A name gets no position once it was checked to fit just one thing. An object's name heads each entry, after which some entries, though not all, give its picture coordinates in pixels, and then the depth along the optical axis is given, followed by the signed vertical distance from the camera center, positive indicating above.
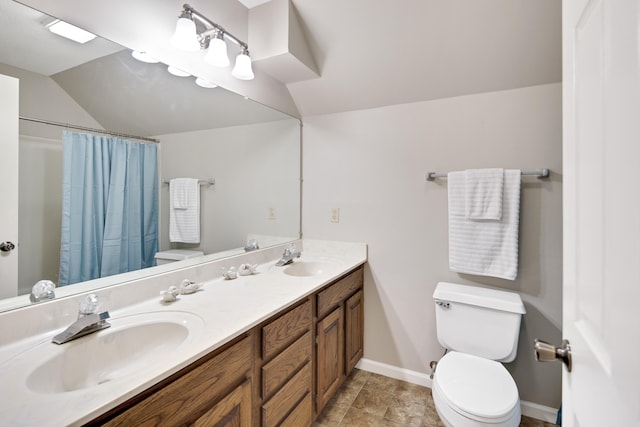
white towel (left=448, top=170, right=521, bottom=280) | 1.68 -0.12
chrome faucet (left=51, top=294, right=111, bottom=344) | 0.91 -0.35
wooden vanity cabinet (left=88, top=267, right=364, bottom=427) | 0.79 -0.58
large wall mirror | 0.99 +0.39
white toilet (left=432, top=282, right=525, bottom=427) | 1.22 -0.74
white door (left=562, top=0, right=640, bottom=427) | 0.40 +0.01
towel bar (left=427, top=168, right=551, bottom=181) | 1.62 +0.24
